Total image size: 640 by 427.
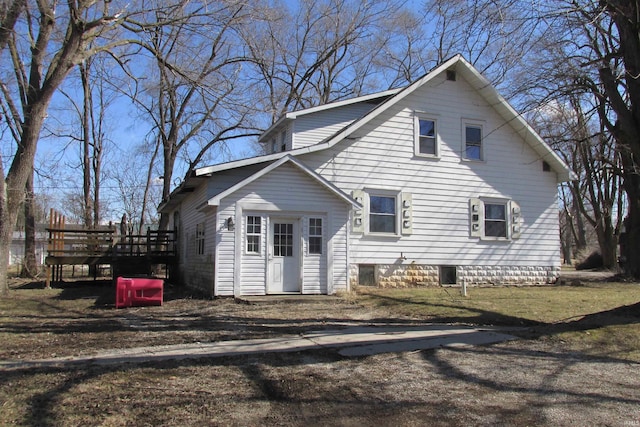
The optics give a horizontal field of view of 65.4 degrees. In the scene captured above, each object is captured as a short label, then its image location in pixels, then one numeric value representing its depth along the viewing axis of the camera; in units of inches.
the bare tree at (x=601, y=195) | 1160.2
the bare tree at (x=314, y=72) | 1213.1
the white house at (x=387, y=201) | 530.9
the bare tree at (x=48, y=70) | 548.1
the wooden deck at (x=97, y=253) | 680.5
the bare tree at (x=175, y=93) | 546.8
